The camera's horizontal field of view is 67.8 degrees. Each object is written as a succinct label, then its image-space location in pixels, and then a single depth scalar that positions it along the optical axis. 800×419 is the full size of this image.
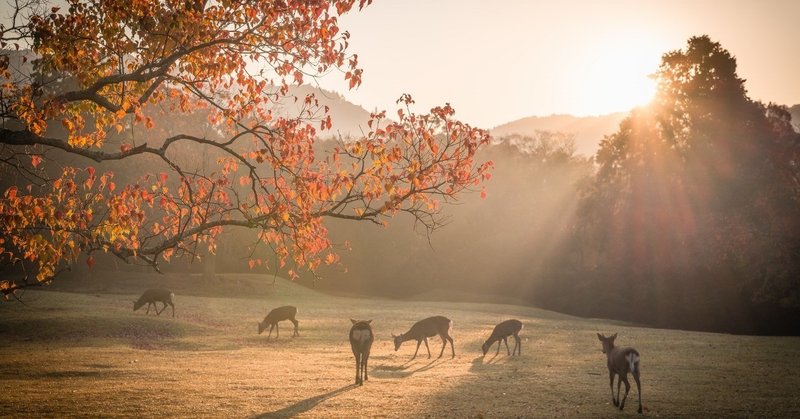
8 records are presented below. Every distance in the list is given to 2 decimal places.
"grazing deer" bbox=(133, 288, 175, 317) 32.62
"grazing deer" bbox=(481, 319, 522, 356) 22.50
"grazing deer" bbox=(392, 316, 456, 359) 22.64
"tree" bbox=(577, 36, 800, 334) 38.69
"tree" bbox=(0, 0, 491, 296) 10.33
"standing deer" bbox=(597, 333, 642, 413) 13.01
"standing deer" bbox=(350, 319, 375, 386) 16.23
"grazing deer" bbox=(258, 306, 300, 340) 27.88
